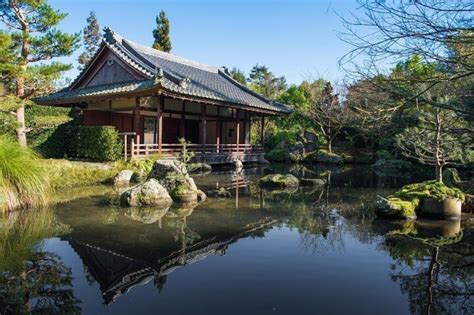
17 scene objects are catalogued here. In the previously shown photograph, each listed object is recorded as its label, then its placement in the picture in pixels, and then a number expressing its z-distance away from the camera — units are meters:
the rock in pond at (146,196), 8.48
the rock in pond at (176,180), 9.32
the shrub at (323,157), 25.41
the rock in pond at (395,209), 7.80
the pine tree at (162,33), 36.28
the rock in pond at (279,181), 12.82
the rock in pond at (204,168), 17.55
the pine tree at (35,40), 13.11
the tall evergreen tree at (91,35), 47.09
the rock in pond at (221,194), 10.28
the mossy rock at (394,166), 21.22
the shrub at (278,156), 26.77
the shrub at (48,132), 15.77
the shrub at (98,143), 14.11
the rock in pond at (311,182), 13.58
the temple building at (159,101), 16.49
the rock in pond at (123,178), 12.35
